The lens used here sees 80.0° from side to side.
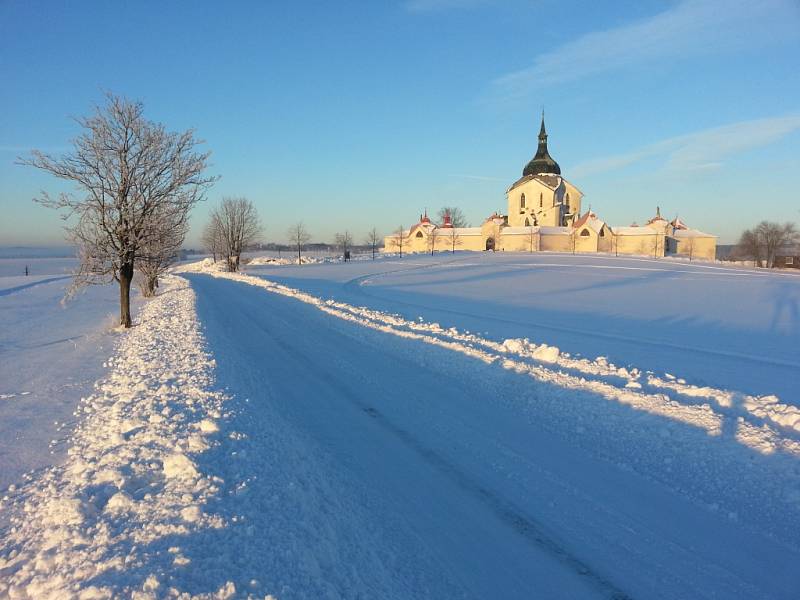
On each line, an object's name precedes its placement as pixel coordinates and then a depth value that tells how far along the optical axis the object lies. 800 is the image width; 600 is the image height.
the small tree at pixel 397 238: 103.22
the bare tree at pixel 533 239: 87.44
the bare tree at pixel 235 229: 67.31
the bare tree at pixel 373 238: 112.57
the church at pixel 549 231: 89.00
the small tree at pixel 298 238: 90.01
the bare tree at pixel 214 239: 74.21
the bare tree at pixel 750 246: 102.75
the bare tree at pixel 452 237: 98.62
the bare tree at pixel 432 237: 97.16
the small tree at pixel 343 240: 114.50
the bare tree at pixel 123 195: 17.48
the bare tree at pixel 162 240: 18.80
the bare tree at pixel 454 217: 136.65
